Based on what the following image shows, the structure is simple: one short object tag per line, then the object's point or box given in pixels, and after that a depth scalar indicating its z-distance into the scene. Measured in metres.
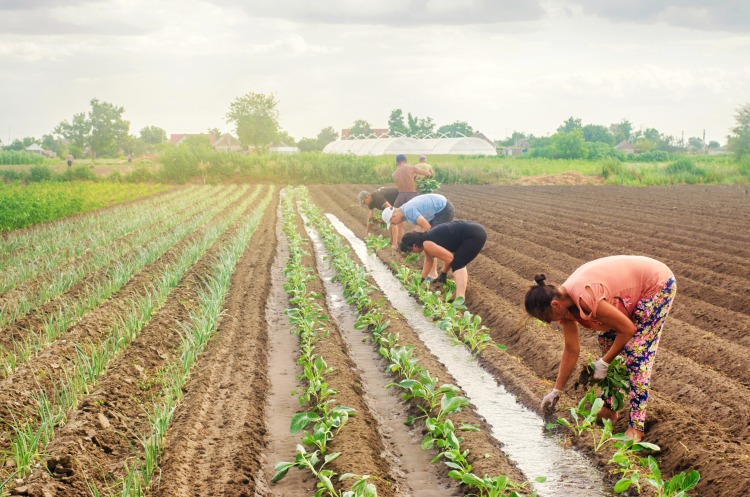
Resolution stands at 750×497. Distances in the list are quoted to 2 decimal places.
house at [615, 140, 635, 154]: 97.73
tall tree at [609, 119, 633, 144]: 109.19
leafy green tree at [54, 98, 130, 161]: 77.25
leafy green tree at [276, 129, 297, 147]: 109.51
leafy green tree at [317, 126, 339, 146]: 109.88
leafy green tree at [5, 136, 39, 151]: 96.79
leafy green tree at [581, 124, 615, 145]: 89.38
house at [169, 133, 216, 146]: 124.41
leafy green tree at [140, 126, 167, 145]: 118.94
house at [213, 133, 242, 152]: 110.00
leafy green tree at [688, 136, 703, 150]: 113.22
